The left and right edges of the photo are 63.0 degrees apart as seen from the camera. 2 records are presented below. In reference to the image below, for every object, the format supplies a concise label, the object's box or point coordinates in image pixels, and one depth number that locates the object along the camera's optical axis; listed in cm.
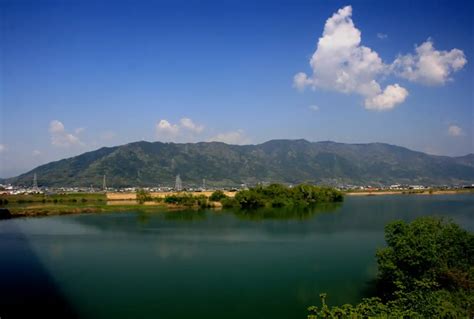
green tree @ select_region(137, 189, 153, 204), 6384
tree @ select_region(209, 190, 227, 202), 6468
